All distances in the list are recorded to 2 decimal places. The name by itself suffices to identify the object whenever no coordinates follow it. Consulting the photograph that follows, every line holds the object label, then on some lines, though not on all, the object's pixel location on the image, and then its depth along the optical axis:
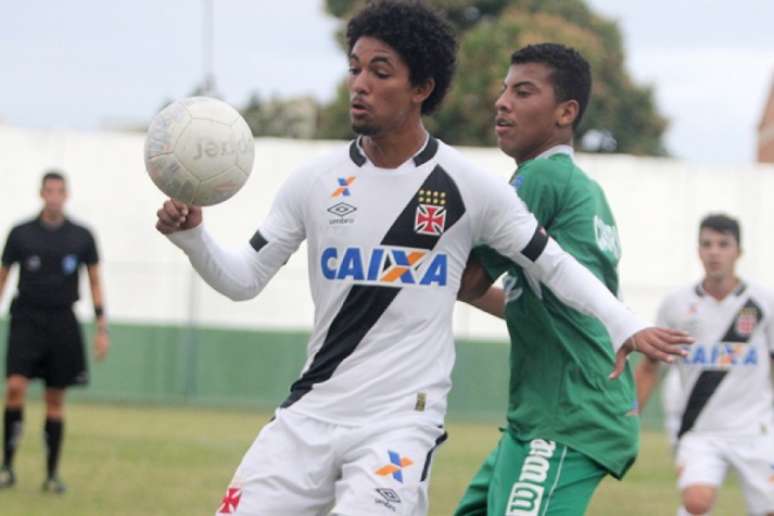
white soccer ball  10.48
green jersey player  11.09
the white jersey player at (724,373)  18.03
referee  23.81
